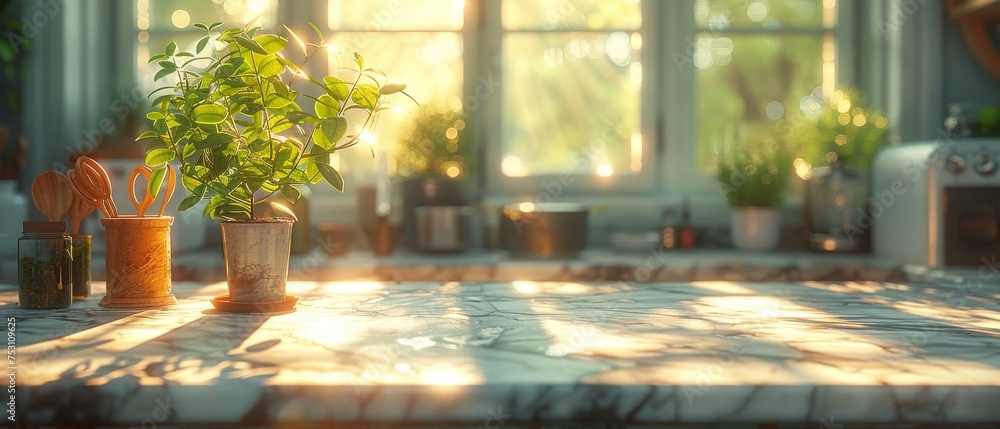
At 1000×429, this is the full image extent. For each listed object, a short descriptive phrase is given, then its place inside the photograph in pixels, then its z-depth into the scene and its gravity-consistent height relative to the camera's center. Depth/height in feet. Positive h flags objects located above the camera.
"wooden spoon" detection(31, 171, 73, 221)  3.44 +0.07
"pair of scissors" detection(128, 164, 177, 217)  3.42 +0.08
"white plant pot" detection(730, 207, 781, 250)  8.68 -0.27
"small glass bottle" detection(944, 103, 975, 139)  7.96 +0.78
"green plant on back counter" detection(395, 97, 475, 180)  8.89 +0.69
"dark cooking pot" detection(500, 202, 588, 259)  7.69 -0.26
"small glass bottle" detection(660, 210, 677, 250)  8.60 -0.32
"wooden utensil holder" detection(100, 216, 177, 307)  3.34 -0.22
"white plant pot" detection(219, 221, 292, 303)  3.27 -0.21
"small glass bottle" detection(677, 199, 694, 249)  8.86 -0.34
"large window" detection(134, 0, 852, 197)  9.75 +1.65
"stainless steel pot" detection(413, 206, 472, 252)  8.00 -0.23
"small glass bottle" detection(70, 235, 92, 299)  3.56 -0.28
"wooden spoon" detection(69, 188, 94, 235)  3.56 +0.00
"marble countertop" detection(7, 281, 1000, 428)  2.04 -0.46
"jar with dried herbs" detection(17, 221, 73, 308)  3.27 -0.23
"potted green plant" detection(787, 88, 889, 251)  8.29 +0.35
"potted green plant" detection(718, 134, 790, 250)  8.70 +0.11
